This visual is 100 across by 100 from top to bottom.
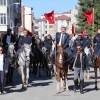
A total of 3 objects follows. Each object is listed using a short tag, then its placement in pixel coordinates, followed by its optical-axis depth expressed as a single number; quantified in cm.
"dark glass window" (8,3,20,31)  5840
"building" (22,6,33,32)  9586
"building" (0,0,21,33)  5442
